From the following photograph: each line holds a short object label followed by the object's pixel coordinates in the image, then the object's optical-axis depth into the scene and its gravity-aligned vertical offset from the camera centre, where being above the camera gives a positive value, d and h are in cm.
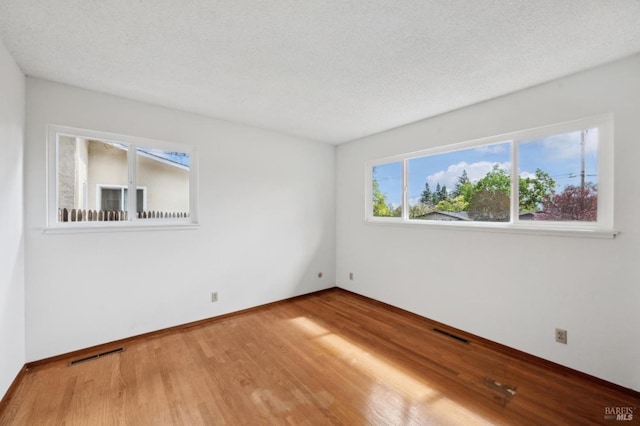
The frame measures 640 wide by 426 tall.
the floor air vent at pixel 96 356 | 234 -136
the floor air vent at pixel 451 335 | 278 -136
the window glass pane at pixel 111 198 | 263 +12
